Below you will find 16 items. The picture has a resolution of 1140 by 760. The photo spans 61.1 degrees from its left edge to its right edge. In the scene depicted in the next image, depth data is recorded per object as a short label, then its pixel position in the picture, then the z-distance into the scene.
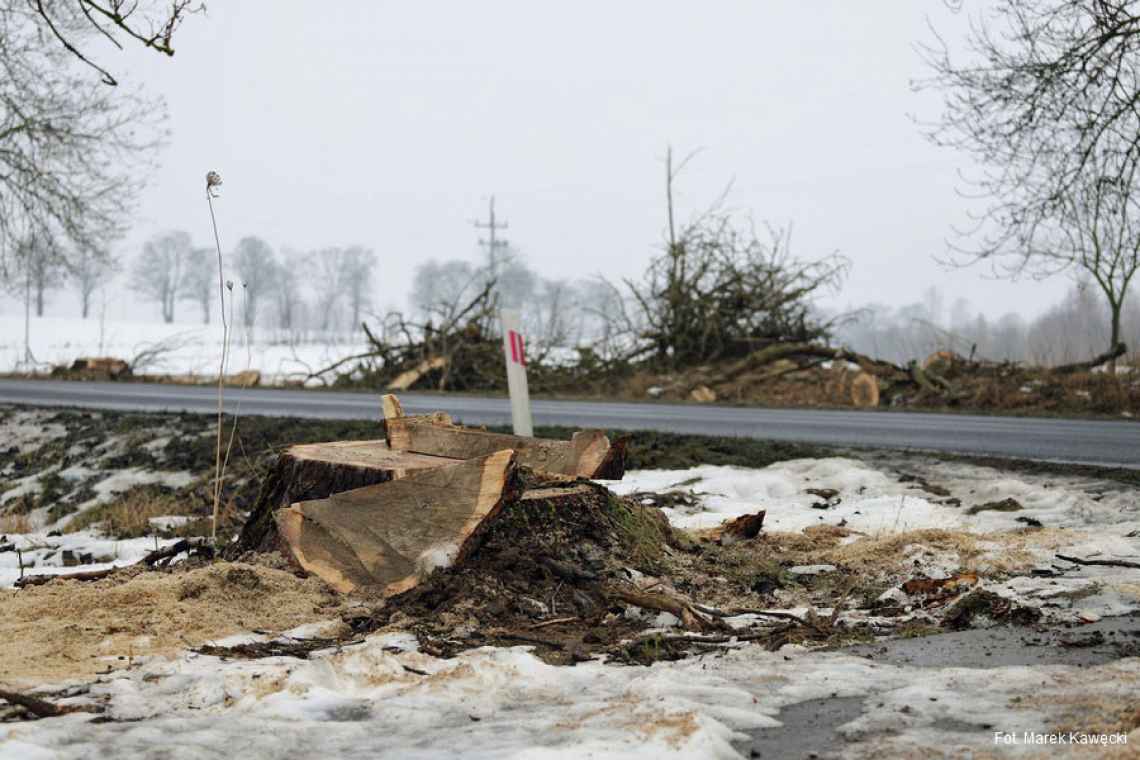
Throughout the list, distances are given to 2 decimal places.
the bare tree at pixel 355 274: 116.81
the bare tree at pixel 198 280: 109.31
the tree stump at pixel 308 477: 4.99
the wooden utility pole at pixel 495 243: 56.66
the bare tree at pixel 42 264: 21.34
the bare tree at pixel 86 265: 21.50
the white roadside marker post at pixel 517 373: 7.88
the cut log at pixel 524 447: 5.37
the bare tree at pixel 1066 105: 13.02
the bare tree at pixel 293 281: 113.69
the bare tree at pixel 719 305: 19.38
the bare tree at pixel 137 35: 5.78
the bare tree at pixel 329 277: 117.69
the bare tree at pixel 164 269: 108.44
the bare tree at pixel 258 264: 106.62
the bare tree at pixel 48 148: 20.09
